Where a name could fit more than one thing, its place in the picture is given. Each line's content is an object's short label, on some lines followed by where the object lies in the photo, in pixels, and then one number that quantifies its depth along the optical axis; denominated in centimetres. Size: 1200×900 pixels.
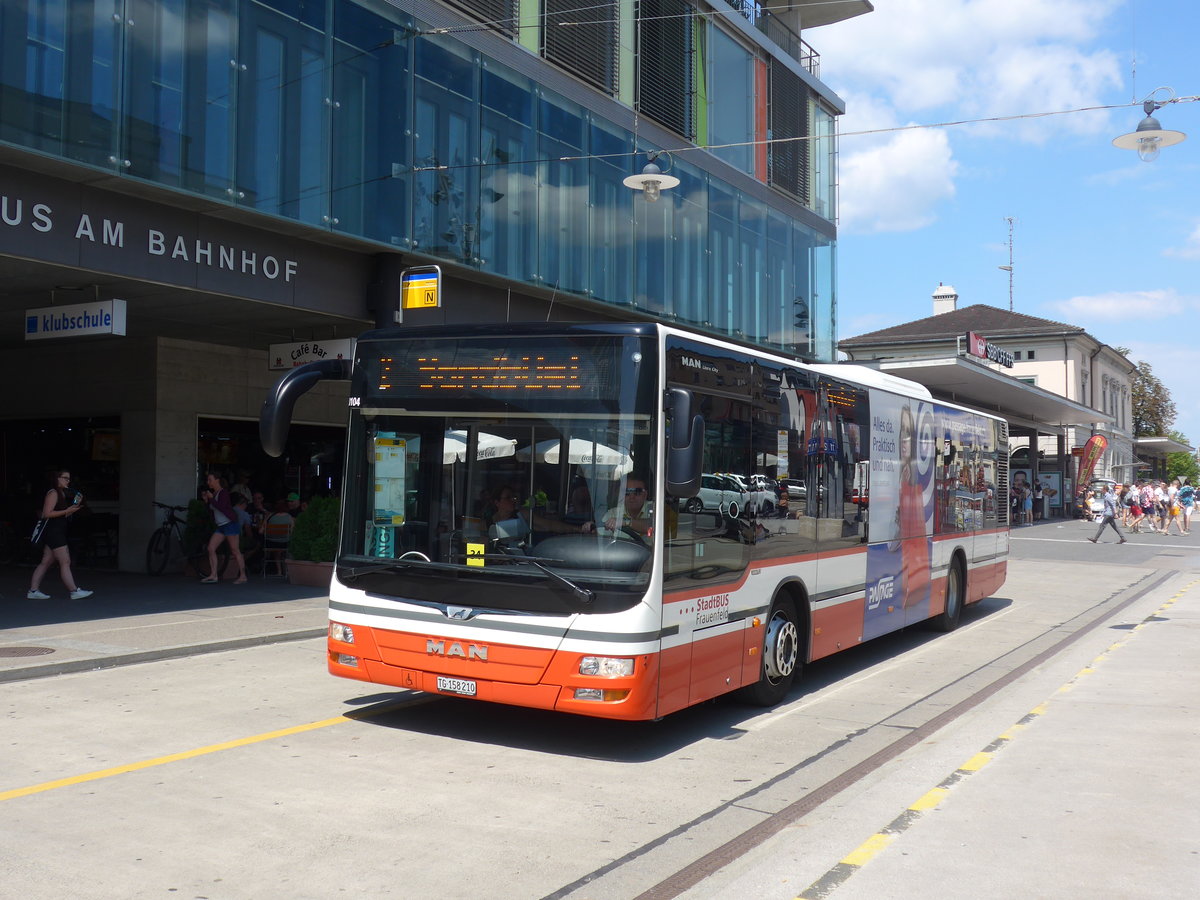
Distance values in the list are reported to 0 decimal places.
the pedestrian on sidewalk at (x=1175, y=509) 4447
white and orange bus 696
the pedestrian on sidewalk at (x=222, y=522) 1681
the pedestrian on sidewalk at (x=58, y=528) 1427
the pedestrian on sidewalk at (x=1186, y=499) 4601
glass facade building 1251
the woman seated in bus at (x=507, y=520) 721
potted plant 1678
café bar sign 1636
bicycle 1789
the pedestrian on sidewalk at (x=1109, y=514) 3409
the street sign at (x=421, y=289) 1584
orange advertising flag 5884
